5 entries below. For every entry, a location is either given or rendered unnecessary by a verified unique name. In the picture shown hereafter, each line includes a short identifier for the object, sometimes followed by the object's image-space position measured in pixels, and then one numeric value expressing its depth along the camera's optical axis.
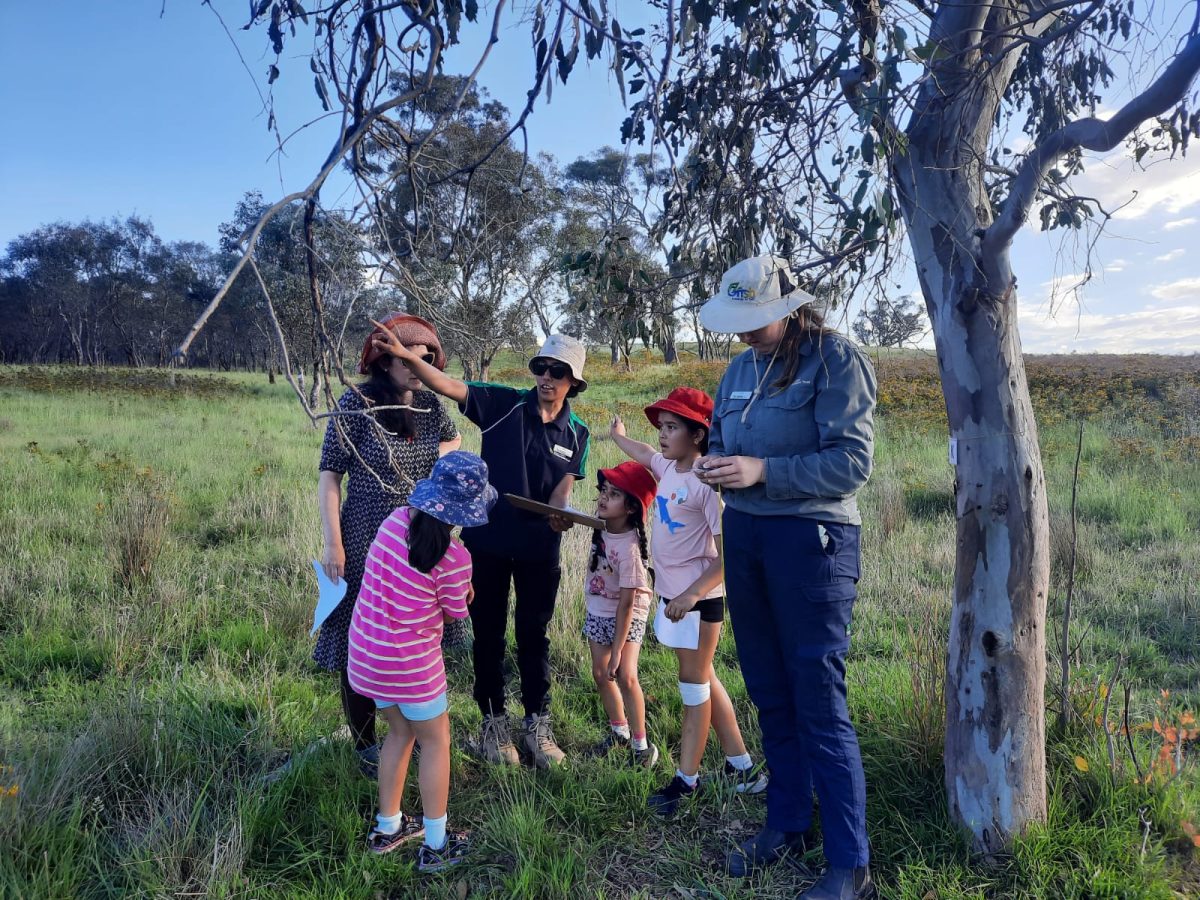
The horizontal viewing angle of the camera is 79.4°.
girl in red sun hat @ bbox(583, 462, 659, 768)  3.18
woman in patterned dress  2.96
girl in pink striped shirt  2.47
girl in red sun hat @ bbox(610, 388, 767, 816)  2.84
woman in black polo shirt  3.17
